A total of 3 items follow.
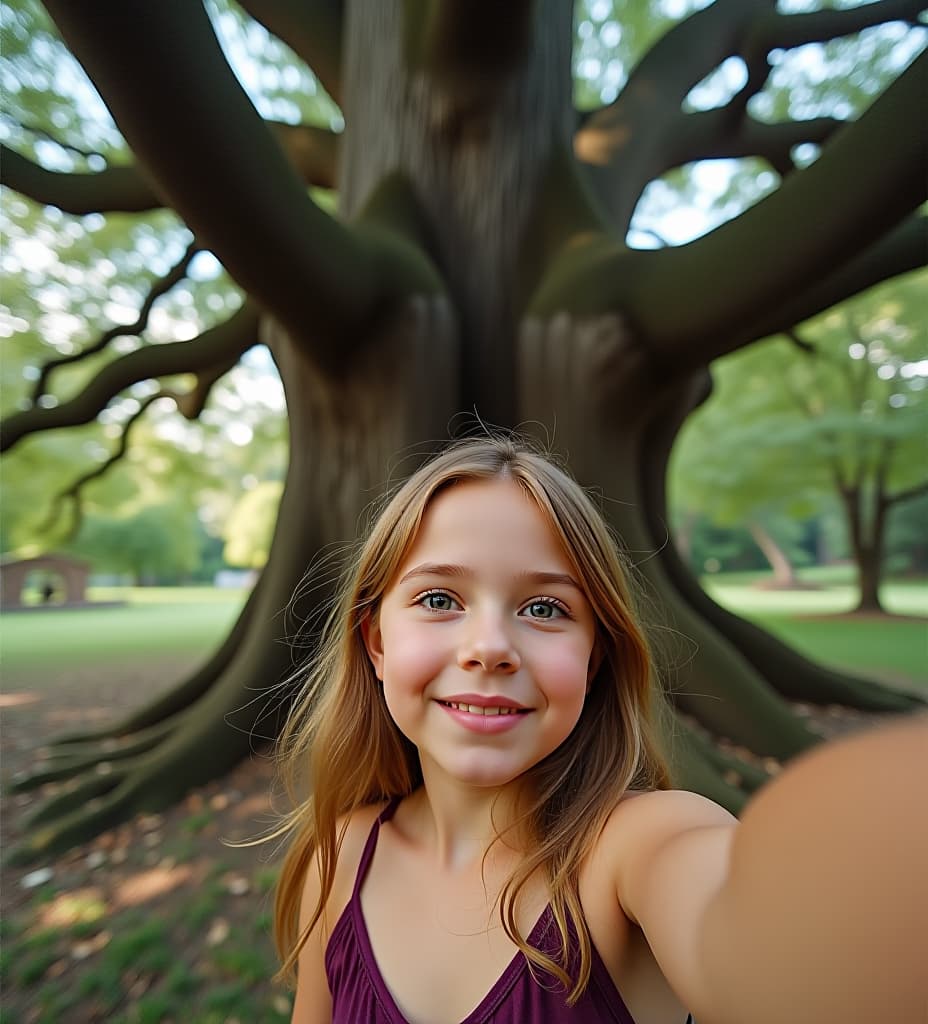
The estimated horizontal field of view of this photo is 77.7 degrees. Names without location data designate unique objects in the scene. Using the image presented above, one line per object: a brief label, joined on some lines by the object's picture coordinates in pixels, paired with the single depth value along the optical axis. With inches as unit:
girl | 11.2
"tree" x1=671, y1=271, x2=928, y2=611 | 397.2
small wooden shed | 543.6
